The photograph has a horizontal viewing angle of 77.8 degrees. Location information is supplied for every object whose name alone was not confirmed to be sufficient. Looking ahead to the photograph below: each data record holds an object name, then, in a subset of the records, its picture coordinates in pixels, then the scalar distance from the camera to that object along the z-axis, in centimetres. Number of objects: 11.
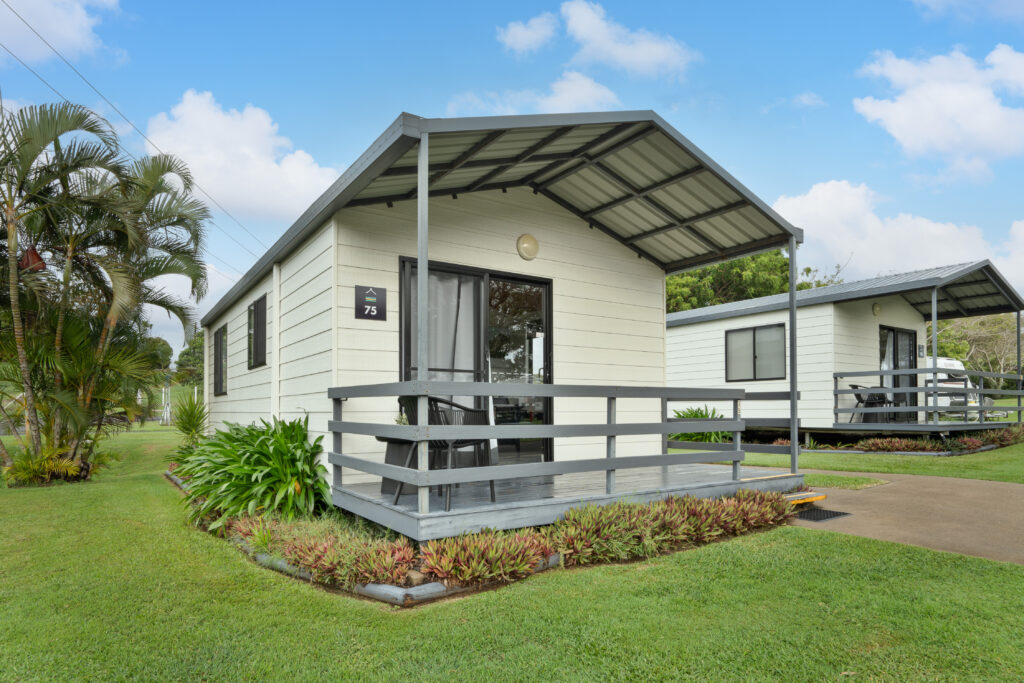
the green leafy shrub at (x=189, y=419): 1126
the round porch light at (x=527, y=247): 686
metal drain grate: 592
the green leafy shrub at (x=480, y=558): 392
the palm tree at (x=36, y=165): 871
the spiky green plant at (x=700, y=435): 1335
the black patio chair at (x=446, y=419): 459
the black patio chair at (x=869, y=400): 1246
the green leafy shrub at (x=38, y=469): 888
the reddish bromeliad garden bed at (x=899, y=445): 1126
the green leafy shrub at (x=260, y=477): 545
